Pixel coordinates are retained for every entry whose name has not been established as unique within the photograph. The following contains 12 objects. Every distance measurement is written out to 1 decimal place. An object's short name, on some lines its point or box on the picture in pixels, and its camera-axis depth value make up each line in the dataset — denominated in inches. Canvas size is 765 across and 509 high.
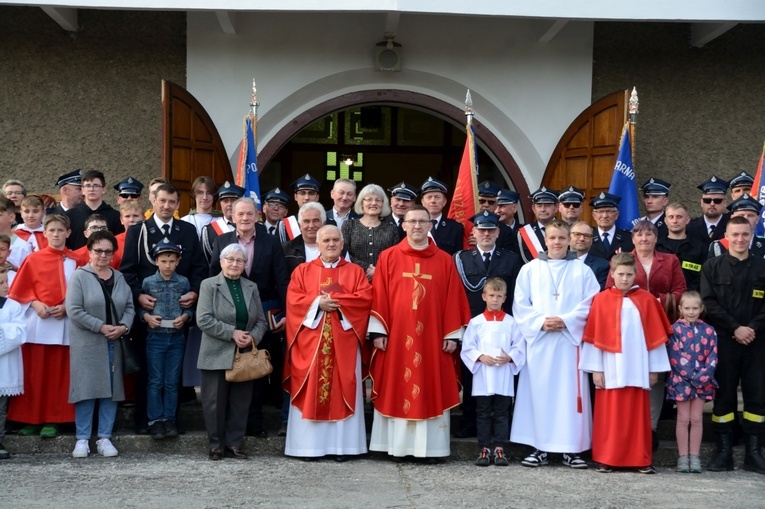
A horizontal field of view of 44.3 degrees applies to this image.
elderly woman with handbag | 271.3
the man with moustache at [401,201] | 307.4
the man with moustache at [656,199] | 335.3
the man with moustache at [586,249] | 287.3
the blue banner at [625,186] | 375.9
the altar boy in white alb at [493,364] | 273.7
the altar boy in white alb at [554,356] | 274.1
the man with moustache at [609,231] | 309.3
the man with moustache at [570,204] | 311.7
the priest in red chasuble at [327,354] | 273.1
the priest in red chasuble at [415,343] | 273.4
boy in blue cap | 280.2
